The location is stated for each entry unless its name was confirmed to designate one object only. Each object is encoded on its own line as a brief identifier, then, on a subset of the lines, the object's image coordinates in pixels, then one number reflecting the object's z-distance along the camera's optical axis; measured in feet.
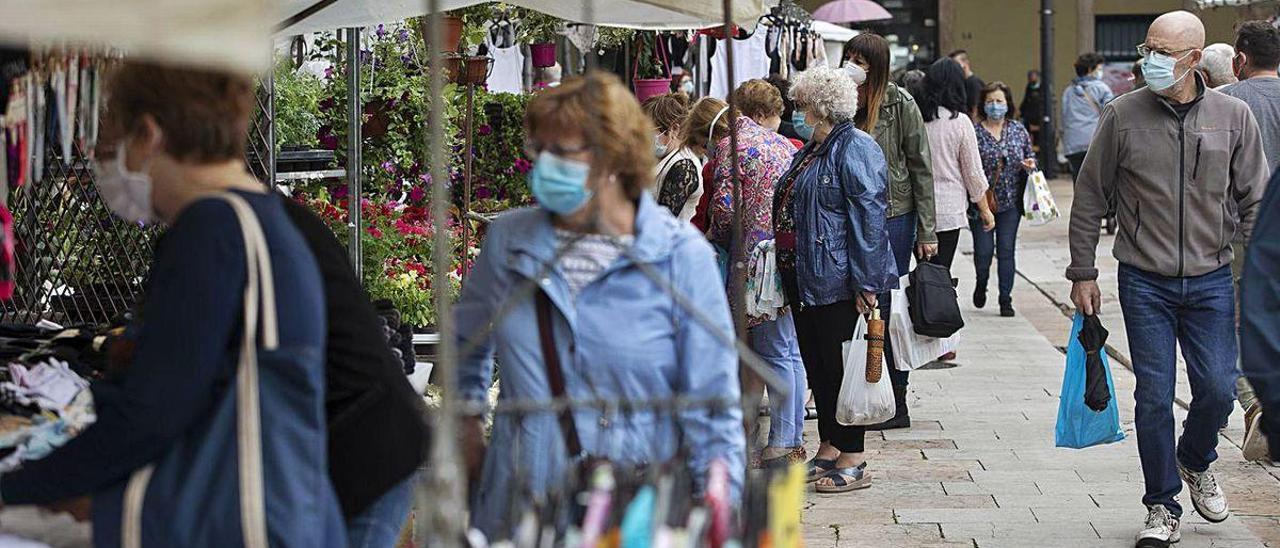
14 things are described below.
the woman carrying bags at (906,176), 50.49
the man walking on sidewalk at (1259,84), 48.70
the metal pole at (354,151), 42.50
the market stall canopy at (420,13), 37.73
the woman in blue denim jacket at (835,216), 43.42
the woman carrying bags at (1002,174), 80.23
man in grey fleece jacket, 37.83
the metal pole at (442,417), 16.43
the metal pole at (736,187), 24.54
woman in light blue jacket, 20.99
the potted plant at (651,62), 70.47
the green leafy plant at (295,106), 49.57
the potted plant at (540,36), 63.87
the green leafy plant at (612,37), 61.26
